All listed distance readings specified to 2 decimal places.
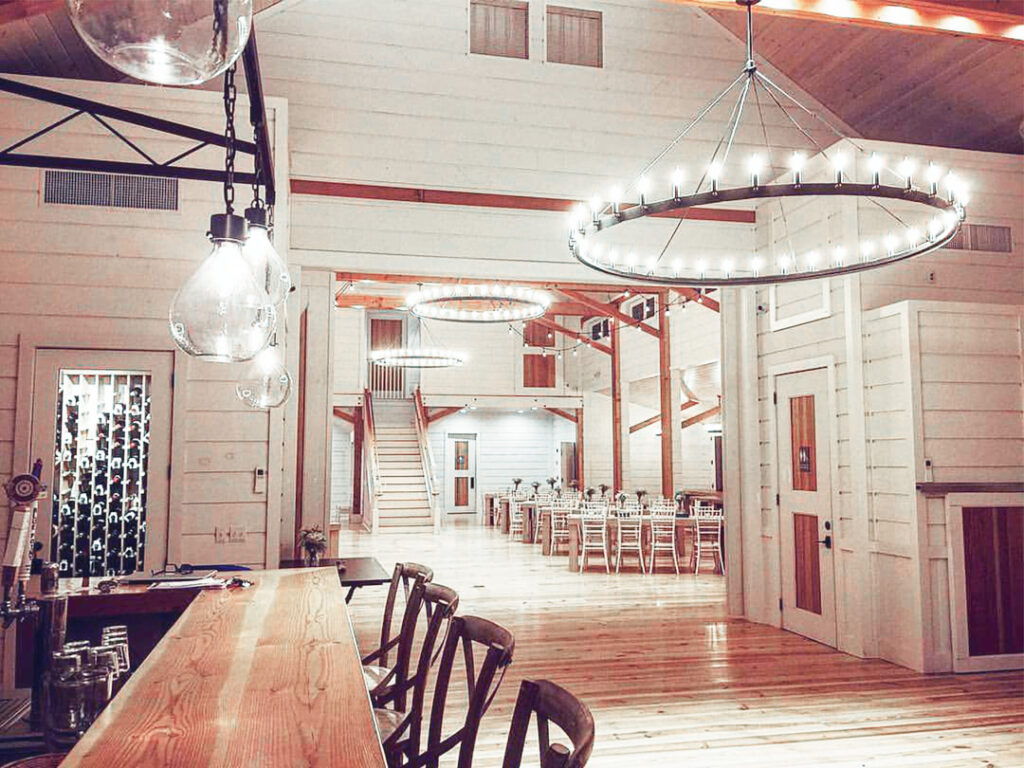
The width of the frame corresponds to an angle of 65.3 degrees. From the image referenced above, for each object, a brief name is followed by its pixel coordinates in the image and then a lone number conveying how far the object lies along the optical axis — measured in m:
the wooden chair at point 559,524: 12.70
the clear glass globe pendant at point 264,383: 4.90
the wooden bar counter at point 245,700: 1.53
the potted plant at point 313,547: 5.79
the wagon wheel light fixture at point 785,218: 4.07
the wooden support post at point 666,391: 15.18
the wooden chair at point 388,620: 3.38
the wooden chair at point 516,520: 15.70
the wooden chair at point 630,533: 11.02
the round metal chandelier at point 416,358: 16.72
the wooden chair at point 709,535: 10.91
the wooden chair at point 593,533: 11.06
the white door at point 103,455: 5.37
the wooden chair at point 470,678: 2.13
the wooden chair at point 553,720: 1.38
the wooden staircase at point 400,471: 16.94
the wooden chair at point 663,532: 10.86
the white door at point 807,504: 6.68
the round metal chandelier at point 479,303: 11.48
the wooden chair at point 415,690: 2.72
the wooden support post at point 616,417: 17.27
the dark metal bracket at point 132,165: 3.74
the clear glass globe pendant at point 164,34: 1.34
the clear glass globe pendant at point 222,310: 2.34
